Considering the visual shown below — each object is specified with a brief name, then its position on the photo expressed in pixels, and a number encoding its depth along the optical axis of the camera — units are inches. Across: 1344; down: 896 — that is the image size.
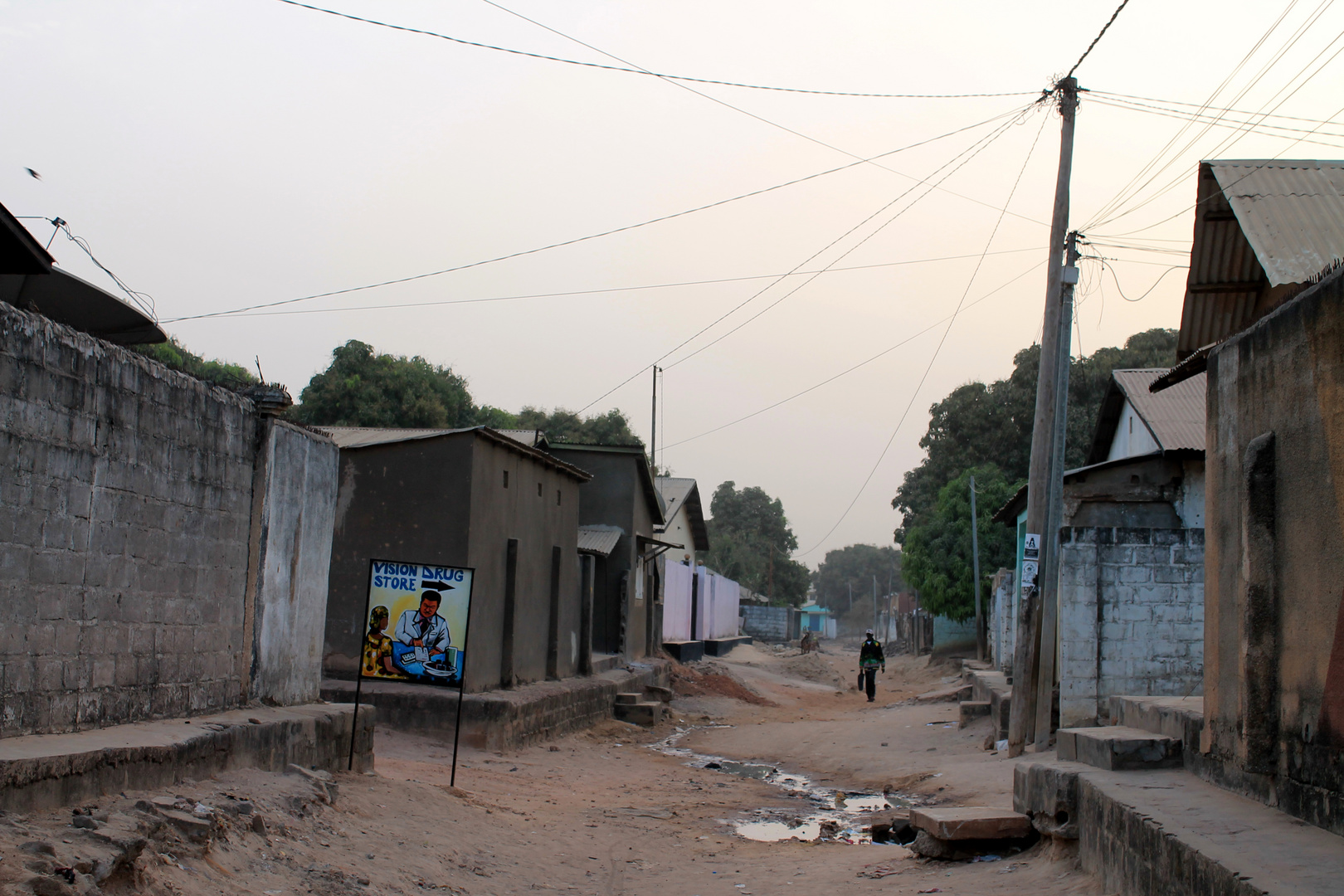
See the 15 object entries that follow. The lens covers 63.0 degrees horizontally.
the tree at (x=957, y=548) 1419.8
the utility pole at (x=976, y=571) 1307.8
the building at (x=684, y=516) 1636.3
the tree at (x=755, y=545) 2881.4
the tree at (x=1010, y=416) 1553.9
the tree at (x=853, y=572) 5290.4
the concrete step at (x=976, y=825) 325.1
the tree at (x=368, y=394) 1359.5
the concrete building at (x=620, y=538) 999.0
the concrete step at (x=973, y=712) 677.9
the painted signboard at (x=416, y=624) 406.0
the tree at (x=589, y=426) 1835.6
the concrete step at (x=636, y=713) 796.6
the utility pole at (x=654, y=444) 1389.0
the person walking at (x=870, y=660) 1031.6
